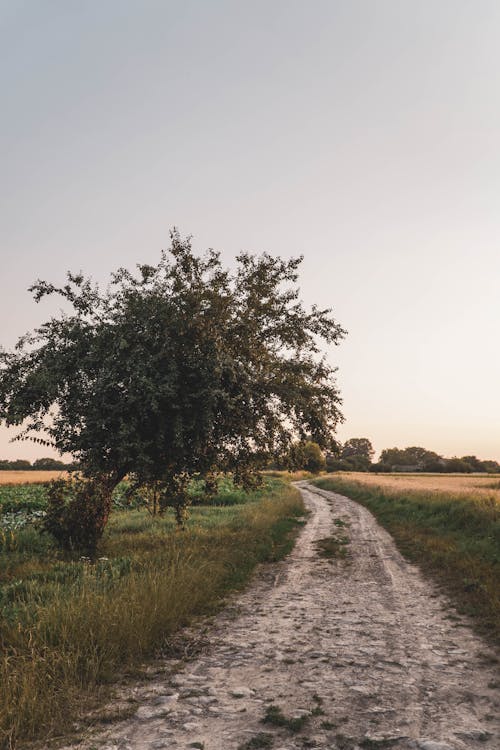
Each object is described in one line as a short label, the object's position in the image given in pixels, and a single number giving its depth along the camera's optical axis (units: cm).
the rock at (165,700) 617
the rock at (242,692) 634
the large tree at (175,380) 1384
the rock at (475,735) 522
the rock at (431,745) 496
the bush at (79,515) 1591
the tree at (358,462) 15005
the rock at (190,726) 546
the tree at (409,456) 17794
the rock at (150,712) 581
